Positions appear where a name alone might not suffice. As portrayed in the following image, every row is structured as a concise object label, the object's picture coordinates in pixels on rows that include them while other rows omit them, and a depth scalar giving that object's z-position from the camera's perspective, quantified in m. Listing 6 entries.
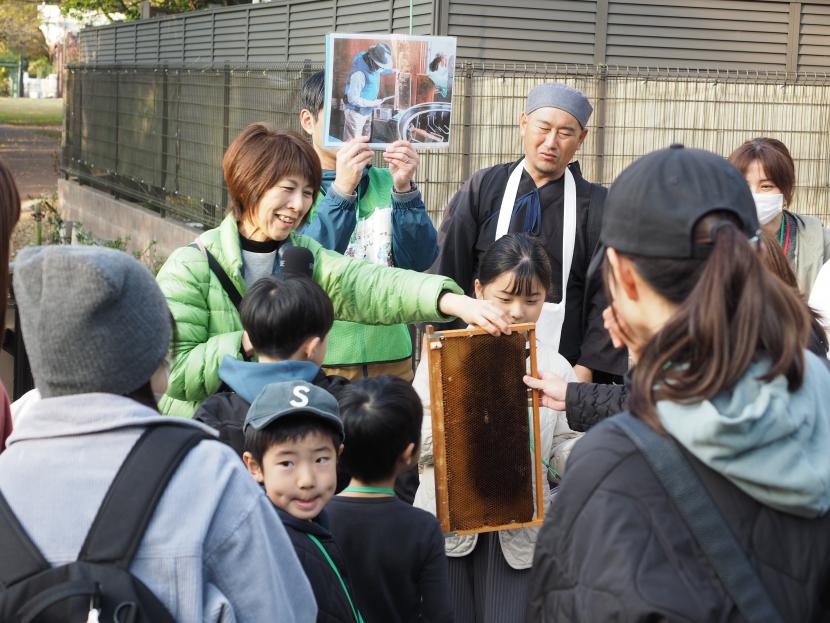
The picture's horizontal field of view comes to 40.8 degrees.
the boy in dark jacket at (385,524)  3.31
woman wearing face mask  5.45
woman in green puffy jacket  3.72
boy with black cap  3.02
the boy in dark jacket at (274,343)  3.36
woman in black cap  1.81
